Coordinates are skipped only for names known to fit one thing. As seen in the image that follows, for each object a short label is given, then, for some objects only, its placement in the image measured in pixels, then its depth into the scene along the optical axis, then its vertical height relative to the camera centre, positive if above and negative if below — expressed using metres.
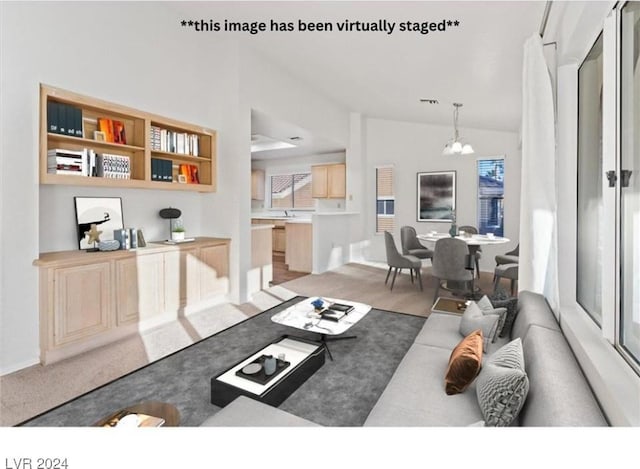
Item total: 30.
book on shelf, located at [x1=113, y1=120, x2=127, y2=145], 3.26 +0.95
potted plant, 3.86 -0.02
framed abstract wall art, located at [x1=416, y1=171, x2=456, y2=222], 6.46 +0.67
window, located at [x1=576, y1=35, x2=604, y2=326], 1.99 +0.29
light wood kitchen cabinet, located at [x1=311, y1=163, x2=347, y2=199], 7.20 +1.08
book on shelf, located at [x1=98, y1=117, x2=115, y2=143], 3.19 +0.97
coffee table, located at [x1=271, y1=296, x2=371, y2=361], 2.52 -0.69
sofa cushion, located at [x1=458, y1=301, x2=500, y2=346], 2.10 -0.58
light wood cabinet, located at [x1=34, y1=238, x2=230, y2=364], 2.62 -0.53
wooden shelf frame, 2.72 +0.85
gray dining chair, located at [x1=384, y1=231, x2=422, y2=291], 4.80 -0.40
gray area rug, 1.98 -1.01
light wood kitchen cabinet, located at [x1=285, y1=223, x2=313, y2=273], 6.26 -0.29
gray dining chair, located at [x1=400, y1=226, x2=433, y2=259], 5.73 -0.25
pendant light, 4.81 +1.17
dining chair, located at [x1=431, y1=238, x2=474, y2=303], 3.99 -0.33
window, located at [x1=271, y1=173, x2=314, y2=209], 8.48 +1.03
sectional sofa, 1.09 -0.70
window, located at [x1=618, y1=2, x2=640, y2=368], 1.38 +0.19
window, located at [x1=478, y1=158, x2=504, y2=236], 6.02 +0.62
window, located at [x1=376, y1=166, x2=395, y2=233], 7.16 +0.65
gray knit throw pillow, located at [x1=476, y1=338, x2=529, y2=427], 1.23 -0.59
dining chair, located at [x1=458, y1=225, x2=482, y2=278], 4.87 -0.22
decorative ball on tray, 2.92 -0.62
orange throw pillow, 1.58 -0.64
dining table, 4.45 -0.13
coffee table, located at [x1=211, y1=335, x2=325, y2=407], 1.87 -0.84
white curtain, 2.31 +0.38
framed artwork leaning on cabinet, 3.12 +0.15
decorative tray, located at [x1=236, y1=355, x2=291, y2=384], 1.93 -0.81
